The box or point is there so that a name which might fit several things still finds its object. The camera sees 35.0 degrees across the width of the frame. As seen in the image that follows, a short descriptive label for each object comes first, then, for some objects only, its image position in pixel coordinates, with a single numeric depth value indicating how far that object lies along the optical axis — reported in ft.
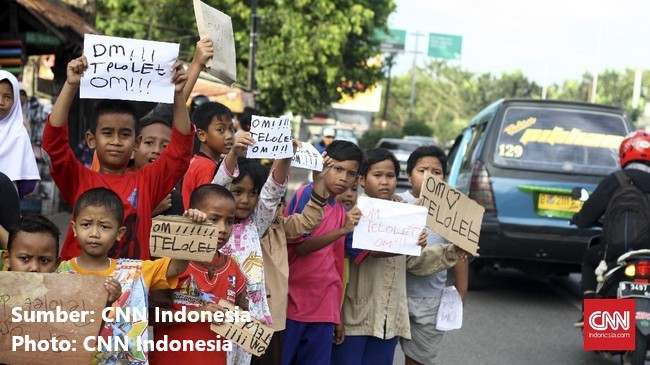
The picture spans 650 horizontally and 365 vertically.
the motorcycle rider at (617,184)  23.85
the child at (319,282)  17.16
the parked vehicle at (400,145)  100.63
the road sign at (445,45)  227.81
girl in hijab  16.57
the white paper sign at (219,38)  14.56
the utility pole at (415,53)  248.20
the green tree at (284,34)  99.19
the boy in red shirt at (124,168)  13.94
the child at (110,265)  12.84
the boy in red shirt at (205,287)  13.85
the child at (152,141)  17.46
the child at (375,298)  18.02
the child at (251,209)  15.39
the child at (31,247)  13.00
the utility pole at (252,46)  88.88
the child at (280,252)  16.52
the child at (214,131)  17.83
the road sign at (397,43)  199.95
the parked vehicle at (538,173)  33.55
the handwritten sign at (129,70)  13.70
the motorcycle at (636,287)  22.26
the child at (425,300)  18.93
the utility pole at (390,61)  130.36
